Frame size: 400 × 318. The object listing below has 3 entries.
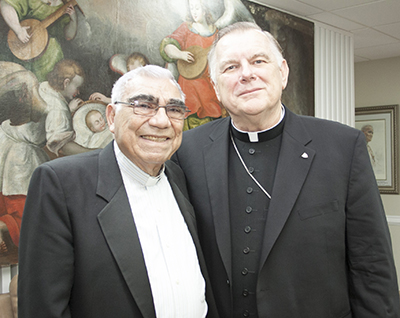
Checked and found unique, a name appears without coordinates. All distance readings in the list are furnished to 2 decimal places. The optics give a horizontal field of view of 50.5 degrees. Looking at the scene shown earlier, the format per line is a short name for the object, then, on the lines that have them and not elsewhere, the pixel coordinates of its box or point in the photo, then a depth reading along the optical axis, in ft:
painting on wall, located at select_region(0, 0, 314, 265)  9.85
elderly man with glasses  4.86
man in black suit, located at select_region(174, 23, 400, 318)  6.05
